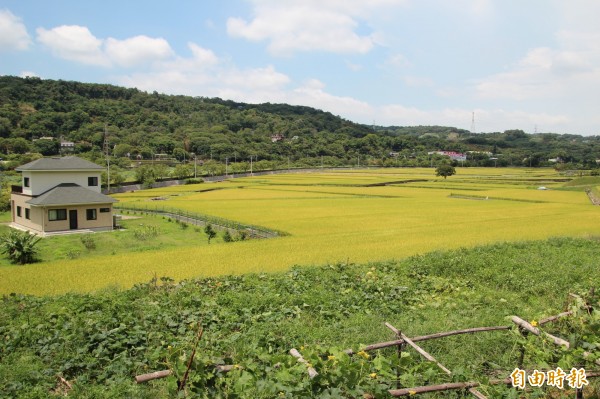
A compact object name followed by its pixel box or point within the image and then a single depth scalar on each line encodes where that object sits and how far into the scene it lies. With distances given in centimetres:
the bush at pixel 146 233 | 2408
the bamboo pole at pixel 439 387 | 448
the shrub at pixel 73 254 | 1934
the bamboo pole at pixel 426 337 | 570
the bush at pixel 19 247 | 1789
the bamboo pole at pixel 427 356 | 474
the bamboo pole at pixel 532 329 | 594
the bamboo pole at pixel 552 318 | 712
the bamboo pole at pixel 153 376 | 495
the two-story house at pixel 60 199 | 2598
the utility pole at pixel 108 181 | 5009
